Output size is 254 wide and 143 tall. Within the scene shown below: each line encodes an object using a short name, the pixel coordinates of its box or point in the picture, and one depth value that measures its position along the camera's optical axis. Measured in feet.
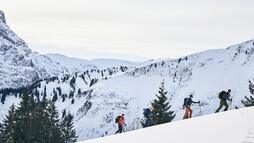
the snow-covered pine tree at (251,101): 110.11
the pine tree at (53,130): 114.46
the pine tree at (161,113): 93.04
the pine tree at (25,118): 101.96
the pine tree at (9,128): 101.96
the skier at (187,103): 61.62
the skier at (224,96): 62.75
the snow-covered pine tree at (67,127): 145.91
